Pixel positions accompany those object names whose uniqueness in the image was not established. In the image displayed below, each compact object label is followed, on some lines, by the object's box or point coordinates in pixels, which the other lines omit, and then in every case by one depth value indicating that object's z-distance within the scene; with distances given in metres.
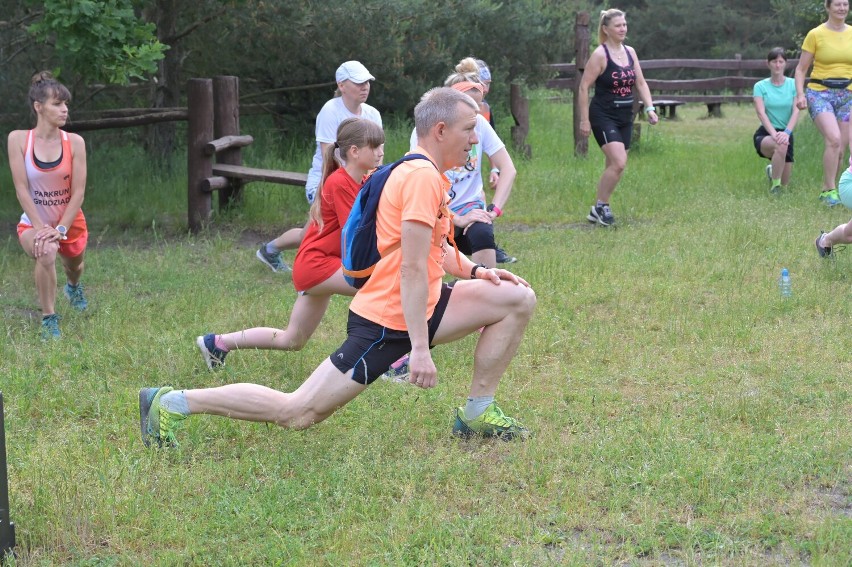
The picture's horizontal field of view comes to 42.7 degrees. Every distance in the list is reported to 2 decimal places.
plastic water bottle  7.54
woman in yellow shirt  11.15
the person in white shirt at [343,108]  7.64
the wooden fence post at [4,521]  3.80
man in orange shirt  4.36
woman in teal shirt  12.14
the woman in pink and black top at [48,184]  7.11
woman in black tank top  10.38
